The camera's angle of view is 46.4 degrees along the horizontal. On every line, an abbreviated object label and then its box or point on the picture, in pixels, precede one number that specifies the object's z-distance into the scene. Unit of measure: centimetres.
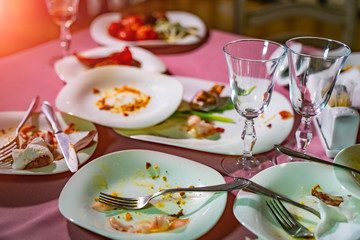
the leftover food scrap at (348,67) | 130
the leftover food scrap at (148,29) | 164
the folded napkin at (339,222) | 68
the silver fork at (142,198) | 77
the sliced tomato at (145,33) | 164
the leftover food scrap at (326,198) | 78
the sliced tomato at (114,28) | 169
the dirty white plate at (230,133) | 97
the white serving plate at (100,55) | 132
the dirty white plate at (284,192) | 71
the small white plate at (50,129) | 88
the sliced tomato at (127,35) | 164
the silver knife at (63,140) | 88
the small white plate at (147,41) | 158
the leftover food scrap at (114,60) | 138
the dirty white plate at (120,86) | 104
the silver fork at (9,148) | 89
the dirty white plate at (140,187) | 72
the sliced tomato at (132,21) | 170
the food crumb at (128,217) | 75
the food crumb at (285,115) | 108
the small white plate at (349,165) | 76
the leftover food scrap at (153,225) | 72
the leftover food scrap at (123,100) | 115
